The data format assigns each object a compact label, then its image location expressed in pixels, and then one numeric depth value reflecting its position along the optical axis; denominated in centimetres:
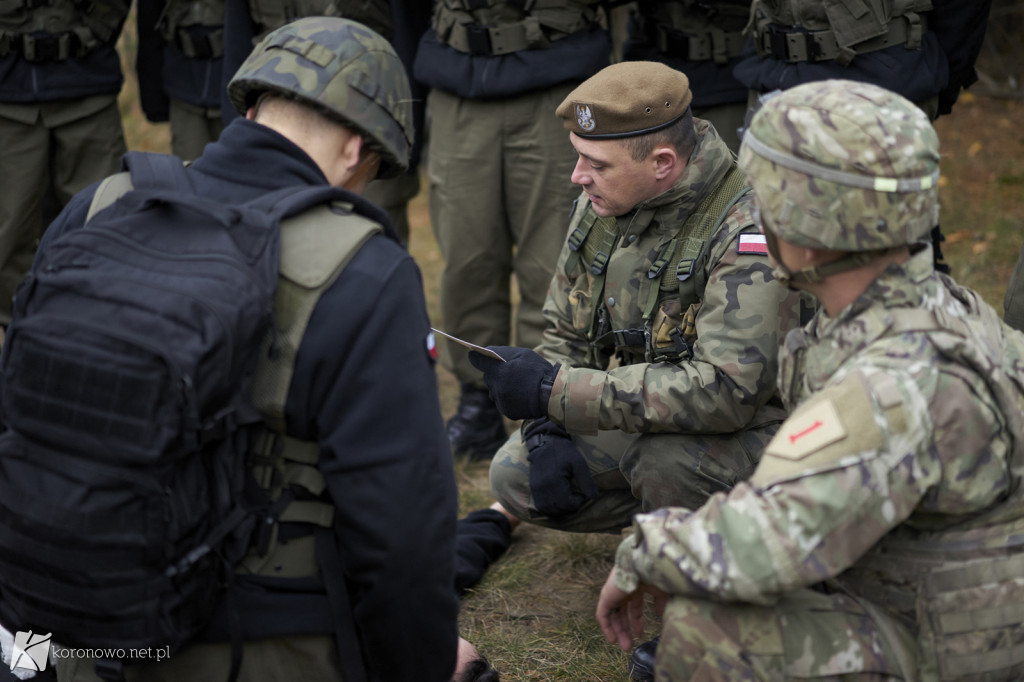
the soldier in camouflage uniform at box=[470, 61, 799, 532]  298
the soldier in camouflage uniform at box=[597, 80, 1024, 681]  204
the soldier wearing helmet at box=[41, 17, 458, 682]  209
